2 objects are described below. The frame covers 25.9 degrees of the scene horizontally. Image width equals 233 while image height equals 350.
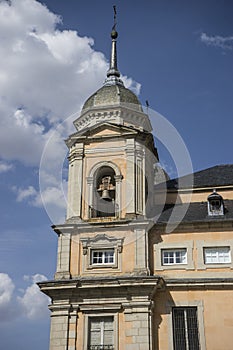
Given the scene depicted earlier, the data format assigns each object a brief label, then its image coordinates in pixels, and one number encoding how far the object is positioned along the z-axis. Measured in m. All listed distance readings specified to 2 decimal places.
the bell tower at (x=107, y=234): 22.80
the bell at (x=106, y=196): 26.28
